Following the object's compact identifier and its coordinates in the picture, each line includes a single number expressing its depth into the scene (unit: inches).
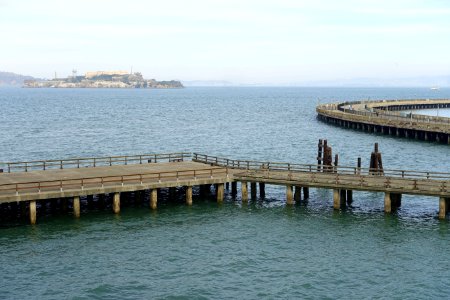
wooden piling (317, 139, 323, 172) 2202.3
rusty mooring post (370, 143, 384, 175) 1989.4
